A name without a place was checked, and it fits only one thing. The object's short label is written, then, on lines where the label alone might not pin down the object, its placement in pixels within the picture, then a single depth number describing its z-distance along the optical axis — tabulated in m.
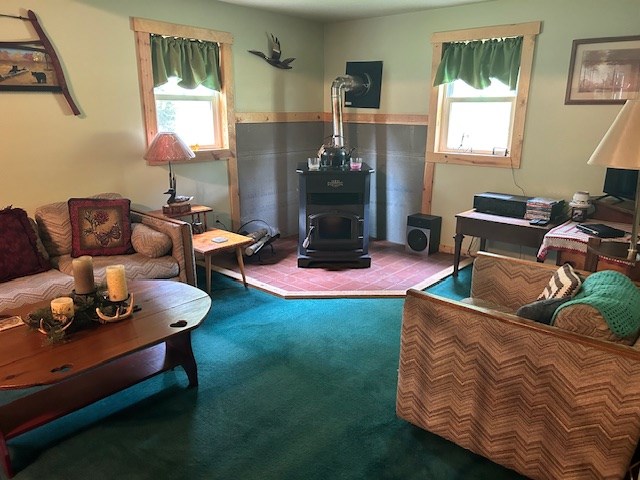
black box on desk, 3.96
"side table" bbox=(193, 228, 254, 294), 3.71
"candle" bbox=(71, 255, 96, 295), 2.28
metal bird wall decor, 4.79
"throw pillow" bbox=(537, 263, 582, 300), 2.03
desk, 3.73
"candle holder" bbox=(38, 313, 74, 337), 2.06
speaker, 4.74
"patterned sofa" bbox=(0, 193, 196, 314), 3.12
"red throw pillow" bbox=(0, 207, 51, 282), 2.98
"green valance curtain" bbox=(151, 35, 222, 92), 3.98
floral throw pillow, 3.38
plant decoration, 2.06
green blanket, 1.73
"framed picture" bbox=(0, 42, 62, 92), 3.16
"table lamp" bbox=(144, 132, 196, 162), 3.75
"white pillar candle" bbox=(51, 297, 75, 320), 2.12
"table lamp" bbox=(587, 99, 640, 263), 1.99
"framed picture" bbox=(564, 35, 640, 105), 3.62
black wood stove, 4.35
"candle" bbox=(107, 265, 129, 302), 2.29
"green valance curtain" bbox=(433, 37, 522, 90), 4.16
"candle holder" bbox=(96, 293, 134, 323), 2.23
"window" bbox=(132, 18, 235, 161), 3.92
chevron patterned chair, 1.66
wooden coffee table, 1.88
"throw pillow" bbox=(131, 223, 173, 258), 3.38
